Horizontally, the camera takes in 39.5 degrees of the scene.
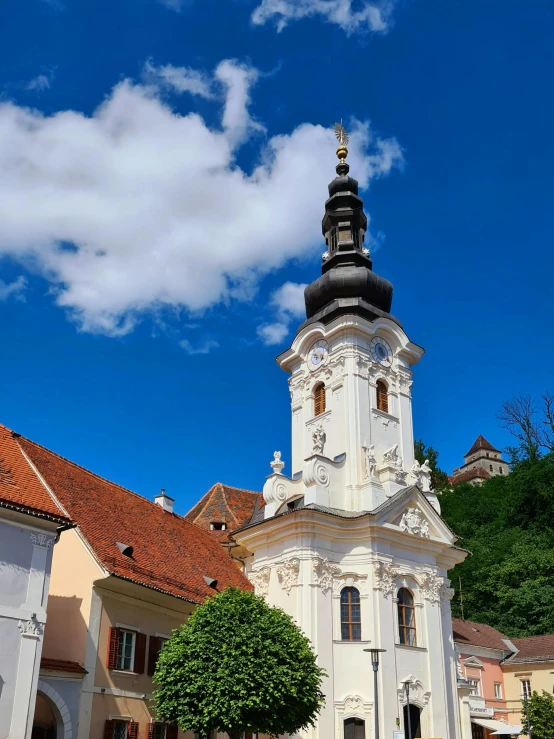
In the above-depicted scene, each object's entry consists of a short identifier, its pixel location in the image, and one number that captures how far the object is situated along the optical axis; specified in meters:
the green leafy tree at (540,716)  39.16
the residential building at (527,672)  44.59
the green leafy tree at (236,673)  20.38
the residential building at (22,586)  17.70
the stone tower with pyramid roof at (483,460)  135.25
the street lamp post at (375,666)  23.77
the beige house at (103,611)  21.09
